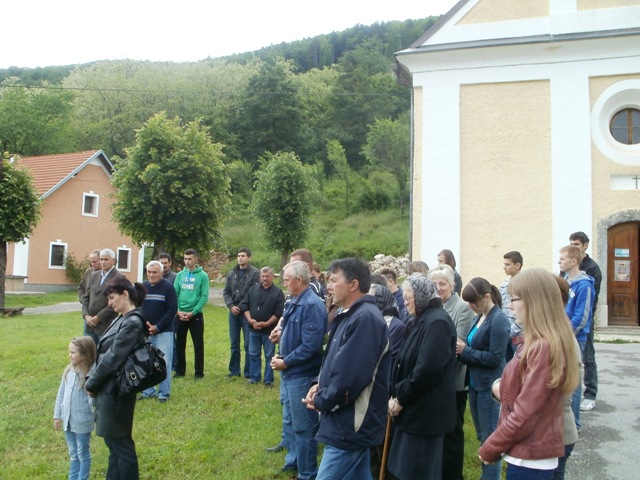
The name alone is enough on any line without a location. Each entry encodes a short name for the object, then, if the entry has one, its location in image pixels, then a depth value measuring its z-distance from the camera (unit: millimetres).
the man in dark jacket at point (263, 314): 8242
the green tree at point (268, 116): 52812
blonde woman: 2932
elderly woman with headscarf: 3863
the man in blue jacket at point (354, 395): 3523
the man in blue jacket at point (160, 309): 7646
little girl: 4992
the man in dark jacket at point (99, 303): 7325
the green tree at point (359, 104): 57216
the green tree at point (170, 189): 21531
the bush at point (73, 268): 30656
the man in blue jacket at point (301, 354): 4965
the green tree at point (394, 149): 40875
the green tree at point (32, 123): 42344
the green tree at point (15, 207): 19531
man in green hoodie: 8820
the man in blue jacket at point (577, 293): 5523
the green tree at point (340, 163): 46094
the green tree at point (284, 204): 29203
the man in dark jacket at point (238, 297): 8867
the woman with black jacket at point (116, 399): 4430
